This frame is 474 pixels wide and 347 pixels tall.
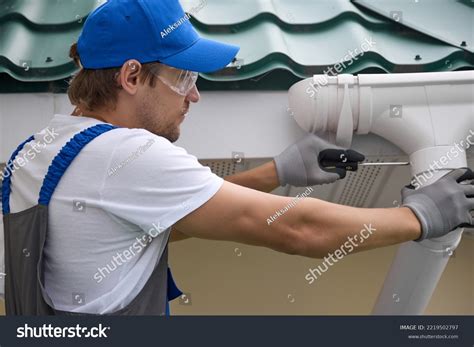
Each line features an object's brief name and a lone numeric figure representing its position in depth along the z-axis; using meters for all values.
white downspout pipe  2.36
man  1.78
